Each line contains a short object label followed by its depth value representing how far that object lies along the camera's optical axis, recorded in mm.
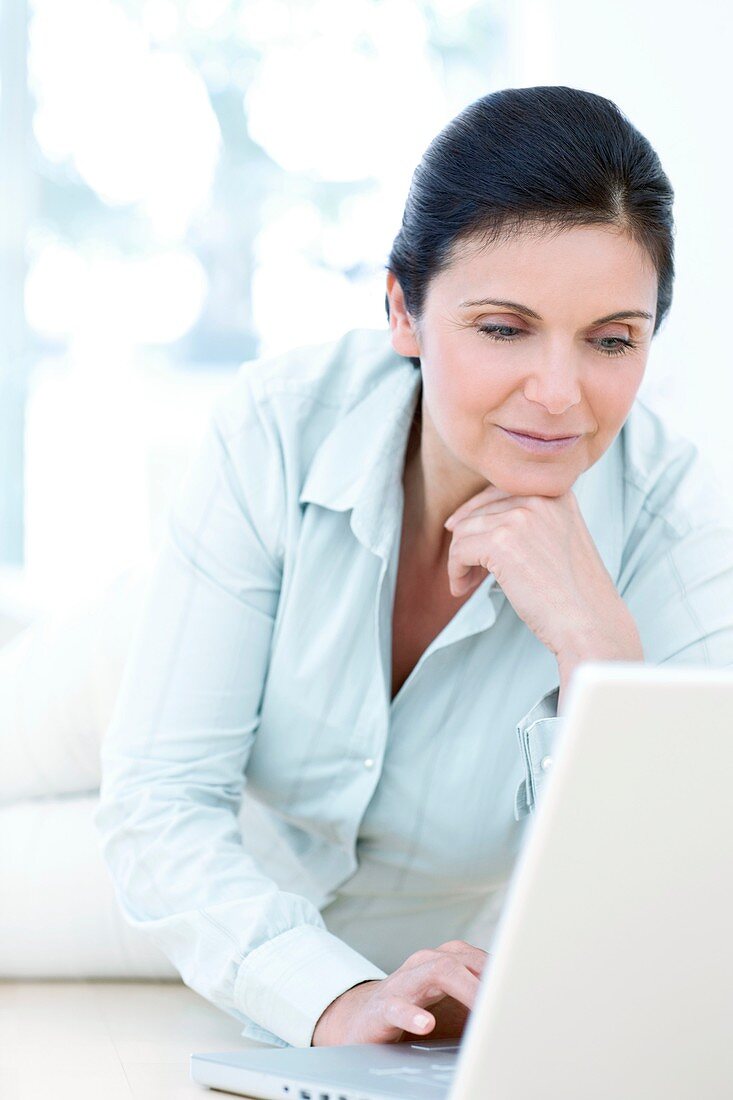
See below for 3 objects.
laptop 1019
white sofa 1630
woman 1415
